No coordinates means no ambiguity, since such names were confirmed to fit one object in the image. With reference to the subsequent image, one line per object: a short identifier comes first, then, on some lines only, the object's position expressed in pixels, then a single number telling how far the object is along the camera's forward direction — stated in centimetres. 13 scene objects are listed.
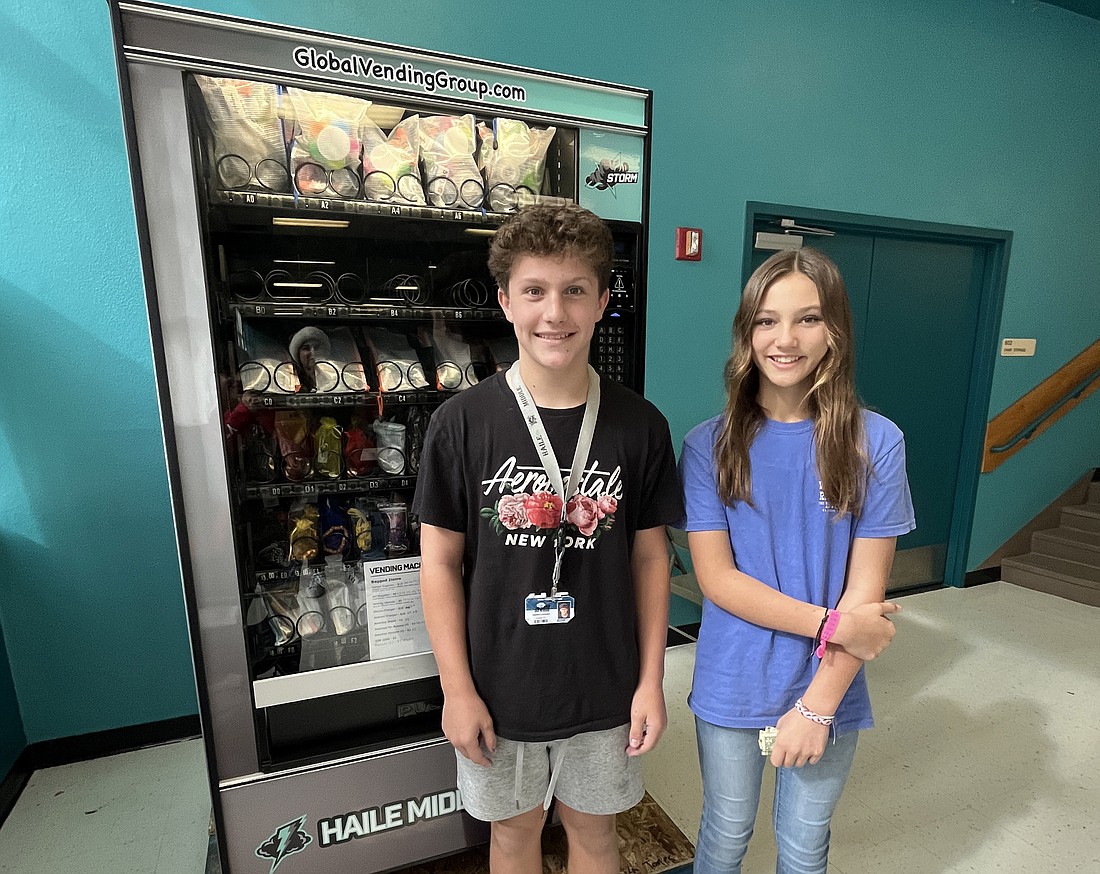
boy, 113
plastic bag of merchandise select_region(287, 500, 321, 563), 151
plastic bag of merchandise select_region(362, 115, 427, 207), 136
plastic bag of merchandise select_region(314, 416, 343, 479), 152
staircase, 372
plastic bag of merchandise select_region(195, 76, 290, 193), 123
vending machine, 116
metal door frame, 315
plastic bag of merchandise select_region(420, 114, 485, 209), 138
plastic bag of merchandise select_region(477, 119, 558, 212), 139
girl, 115
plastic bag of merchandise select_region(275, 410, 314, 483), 146
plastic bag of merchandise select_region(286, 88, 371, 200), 127
